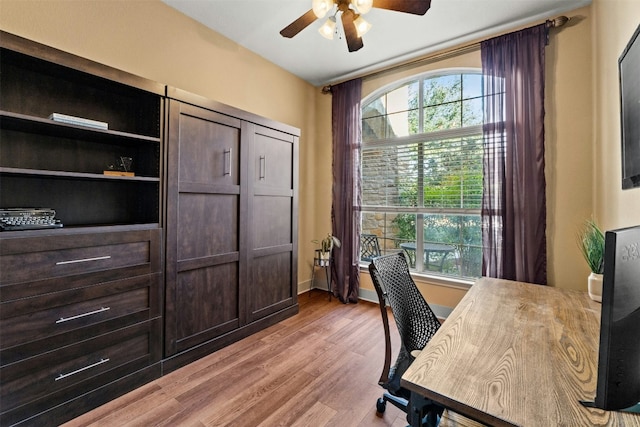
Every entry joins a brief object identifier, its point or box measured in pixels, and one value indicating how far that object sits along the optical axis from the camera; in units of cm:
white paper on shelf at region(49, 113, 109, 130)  162
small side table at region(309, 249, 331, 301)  364
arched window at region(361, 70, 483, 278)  300
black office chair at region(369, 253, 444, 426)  134
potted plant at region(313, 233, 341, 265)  364
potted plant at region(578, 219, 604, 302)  167
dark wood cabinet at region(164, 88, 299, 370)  212
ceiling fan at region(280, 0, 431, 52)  175
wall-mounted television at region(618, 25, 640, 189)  133
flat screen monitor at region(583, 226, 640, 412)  59
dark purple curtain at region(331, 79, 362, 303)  362
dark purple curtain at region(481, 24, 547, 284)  252
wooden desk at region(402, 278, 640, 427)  72
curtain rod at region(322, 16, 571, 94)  243
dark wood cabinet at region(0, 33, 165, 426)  148
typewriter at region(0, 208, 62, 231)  149
